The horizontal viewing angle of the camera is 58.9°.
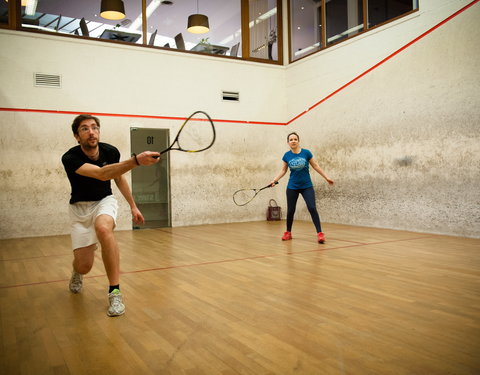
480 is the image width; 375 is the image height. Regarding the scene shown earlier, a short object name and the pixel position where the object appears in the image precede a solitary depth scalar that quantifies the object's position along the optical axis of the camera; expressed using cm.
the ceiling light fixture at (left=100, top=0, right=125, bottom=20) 615
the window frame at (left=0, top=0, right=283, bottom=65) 574
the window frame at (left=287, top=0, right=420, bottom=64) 568
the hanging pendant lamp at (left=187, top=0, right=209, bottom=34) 686
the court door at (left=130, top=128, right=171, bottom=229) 739
